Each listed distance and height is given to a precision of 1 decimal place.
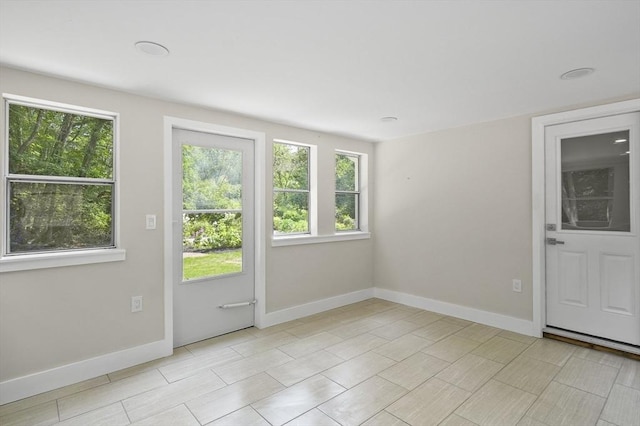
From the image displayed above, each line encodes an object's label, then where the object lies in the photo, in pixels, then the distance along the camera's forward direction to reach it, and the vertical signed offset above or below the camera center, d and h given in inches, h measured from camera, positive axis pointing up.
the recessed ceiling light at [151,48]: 79.2 +40.4
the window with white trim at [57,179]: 94.6 +10.7
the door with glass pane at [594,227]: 118.0 -5.8
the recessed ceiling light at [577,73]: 95.1 +40.3
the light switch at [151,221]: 115.2 -2.4
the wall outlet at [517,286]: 140.2 -31.1
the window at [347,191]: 185.8 +12.2
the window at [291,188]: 157.5 +12.2
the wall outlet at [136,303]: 112.0 -30.2
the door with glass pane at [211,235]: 126.8 -8.6
